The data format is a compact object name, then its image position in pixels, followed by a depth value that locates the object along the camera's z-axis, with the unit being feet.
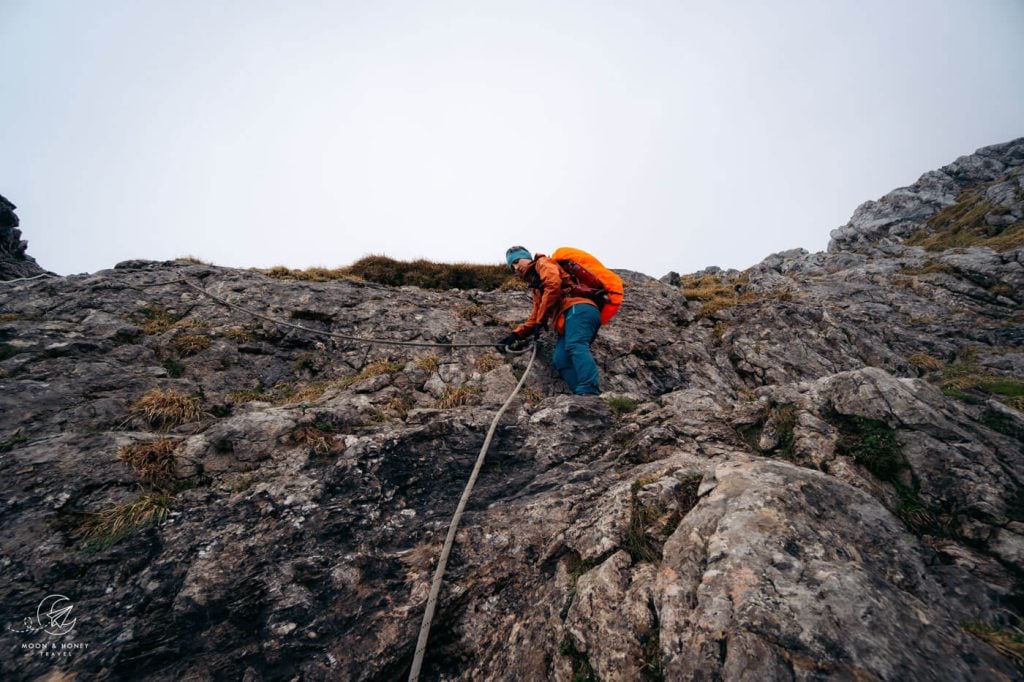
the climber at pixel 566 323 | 25.61
